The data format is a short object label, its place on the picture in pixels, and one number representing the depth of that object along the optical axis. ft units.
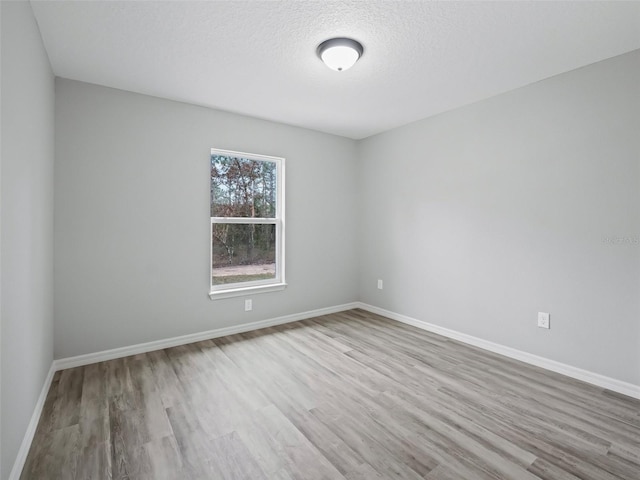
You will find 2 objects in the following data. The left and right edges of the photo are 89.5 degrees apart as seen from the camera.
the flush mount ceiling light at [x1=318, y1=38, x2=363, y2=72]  7.30
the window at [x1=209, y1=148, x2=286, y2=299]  12.01
